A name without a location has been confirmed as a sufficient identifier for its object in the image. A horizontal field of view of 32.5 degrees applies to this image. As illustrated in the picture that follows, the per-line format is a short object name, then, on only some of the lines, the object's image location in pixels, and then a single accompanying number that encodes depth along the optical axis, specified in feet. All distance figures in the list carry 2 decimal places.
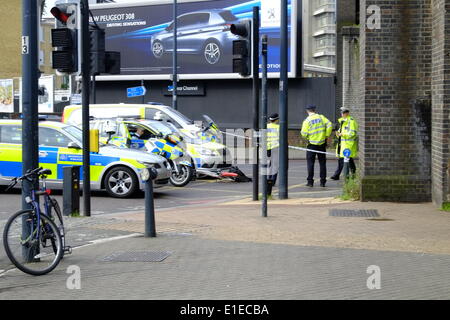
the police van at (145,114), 70.05
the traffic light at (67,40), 38.19
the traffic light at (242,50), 46.11
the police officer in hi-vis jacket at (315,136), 60.23
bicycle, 26.20
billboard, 120.06
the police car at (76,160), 52.85
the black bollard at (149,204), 34.19
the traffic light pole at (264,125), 39.48
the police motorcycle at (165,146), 61.87
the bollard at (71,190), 41.19
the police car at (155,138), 63.87
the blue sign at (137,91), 97.68
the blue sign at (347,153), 57.72
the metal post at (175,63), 102.81
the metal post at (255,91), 47.91
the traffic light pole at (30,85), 28.30
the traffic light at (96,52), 40.81
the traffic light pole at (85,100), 40.40
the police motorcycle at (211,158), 63.98
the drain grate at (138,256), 28.60
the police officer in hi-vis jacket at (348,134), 59.37
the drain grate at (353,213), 41.39
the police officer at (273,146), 57.31
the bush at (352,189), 47.88
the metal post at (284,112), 51.11
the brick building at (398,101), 46.11
